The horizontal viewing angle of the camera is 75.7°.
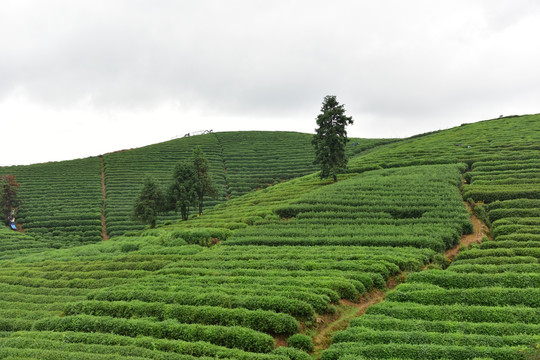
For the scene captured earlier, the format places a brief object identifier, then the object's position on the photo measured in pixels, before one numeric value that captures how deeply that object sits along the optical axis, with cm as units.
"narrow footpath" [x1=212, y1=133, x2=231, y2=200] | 6231
